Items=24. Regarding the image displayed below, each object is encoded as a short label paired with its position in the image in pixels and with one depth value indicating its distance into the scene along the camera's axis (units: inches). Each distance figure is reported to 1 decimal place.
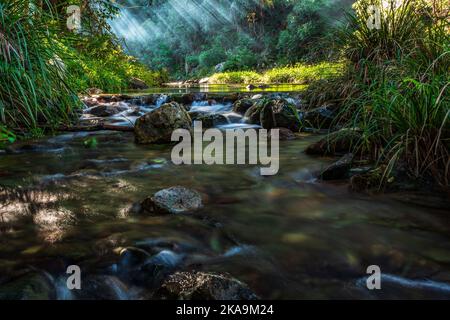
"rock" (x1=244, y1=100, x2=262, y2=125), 243.9
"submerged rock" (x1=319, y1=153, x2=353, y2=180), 111.6
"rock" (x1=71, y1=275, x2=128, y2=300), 55.7
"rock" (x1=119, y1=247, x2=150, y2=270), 63.2
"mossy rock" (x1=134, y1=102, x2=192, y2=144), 181.6
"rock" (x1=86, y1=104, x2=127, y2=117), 272.5
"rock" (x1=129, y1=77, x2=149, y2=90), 586.2
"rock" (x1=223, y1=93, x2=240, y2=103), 340.8
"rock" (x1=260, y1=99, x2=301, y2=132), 209.3
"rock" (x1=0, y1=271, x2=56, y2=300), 51.3
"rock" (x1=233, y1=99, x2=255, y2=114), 277.5
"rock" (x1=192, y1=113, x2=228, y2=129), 250.1
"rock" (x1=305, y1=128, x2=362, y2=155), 137.1
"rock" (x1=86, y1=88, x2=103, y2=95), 384.4
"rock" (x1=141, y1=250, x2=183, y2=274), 62.4
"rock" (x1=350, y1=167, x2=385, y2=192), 99.7
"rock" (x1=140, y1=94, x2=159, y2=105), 344.5
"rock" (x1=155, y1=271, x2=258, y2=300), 51.1
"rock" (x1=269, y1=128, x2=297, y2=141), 188.2
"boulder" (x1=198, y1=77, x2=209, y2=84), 1023.4
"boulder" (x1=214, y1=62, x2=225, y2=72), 1196.1
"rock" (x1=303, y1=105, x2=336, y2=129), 206.5
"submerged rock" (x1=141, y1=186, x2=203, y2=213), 86.6
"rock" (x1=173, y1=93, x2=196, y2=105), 357.8
